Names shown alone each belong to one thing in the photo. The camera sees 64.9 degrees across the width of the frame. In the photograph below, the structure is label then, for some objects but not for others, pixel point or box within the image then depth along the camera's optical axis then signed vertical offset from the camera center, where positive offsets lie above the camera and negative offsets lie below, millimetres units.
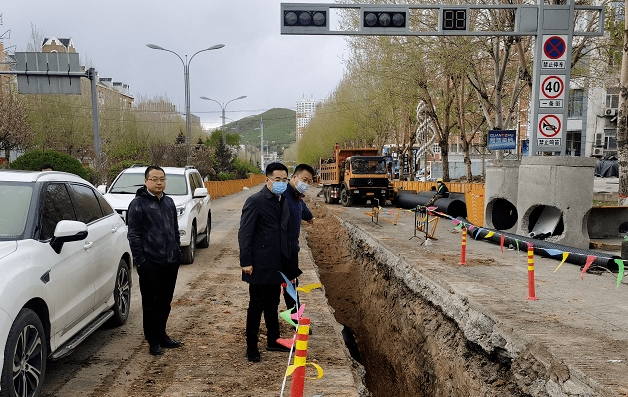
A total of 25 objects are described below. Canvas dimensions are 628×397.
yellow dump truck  25266 -1488
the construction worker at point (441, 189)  15847 -1253
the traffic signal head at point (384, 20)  12359 +3276
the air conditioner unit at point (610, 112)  43381 +3264
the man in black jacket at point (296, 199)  4820 -491
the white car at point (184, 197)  9555 -918
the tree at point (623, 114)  14391 +1012
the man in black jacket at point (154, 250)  4770 -949
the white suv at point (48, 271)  3236 -935
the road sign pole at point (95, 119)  17675 +1241
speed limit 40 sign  12000 +1413
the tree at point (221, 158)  53359 -701
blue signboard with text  15370 +304
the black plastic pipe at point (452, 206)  17234 -1978
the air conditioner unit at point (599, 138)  46000 +974
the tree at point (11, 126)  19188 +1093
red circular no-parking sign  12164 +2514
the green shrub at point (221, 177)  46125 -2371
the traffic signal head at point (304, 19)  12336 +3321
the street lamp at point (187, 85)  27625 +3774
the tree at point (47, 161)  14891 -255
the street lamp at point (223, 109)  46625 +4352
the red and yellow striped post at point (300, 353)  2906 -1184
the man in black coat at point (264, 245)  4602 -873
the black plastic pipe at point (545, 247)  8398 -1970
